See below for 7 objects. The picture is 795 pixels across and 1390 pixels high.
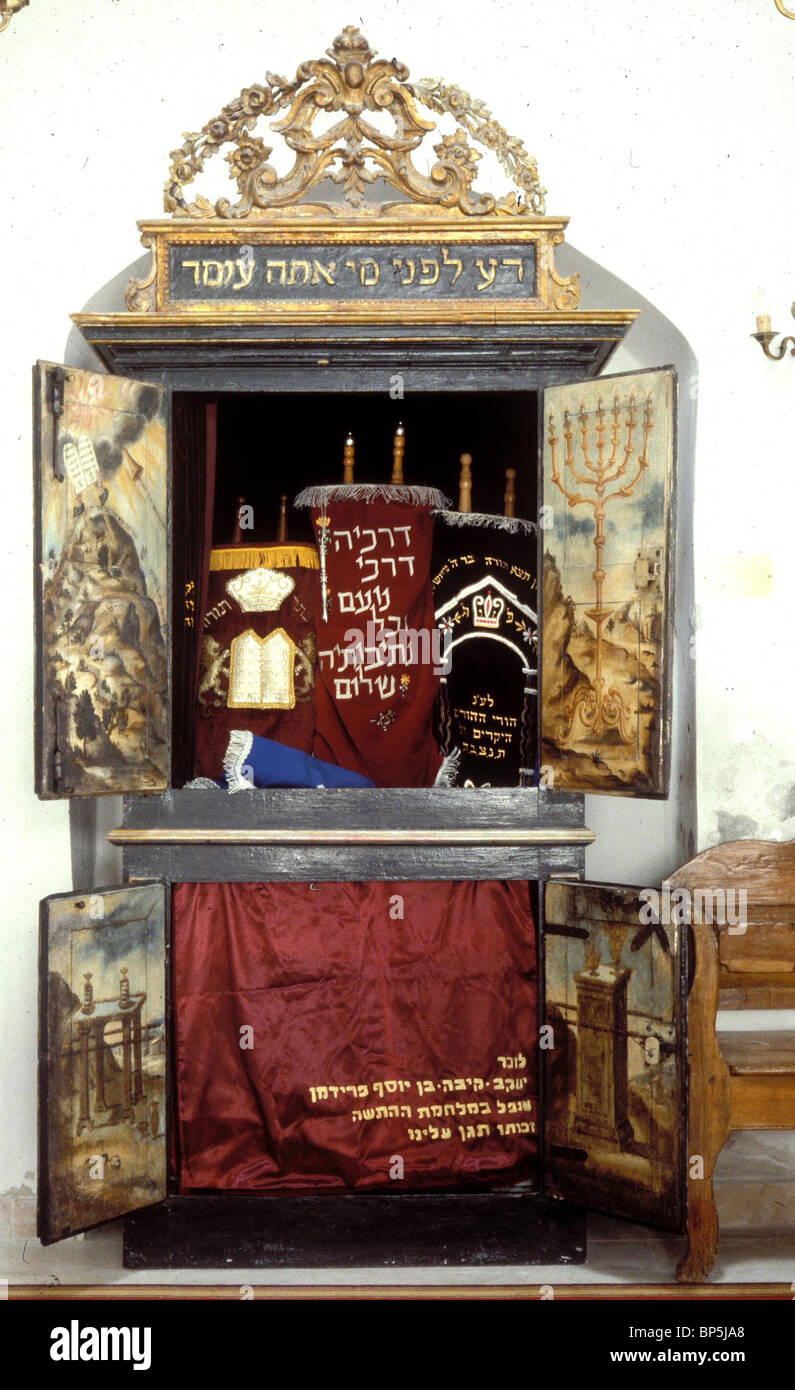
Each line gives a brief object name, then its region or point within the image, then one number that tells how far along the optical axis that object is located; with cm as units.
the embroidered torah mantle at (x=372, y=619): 373
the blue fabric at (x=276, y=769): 343
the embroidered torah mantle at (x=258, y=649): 374
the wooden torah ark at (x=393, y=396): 314
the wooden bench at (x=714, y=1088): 309
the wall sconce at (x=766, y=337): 368
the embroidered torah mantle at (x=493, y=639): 372
